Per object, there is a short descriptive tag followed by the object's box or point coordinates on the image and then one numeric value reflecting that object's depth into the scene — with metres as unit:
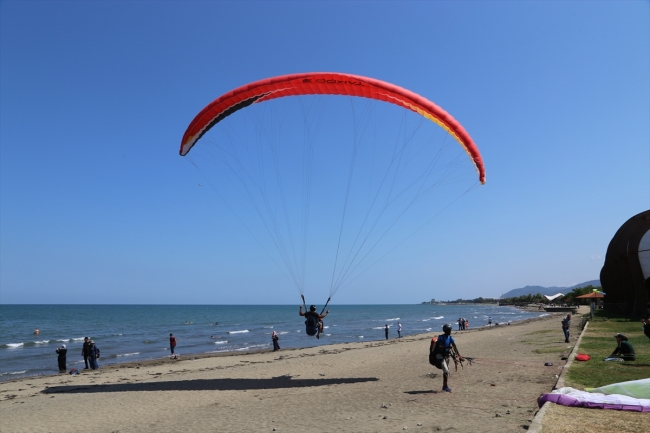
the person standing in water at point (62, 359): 17.14
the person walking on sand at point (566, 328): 17.78
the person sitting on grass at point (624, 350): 10.36
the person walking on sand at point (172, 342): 22.19
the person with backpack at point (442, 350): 8.56
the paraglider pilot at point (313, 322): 10.58
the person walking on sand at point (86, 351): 17.67
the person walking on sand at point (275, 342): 24.44
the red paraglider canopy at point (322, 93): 10.22
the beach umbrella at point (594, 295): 33.52
